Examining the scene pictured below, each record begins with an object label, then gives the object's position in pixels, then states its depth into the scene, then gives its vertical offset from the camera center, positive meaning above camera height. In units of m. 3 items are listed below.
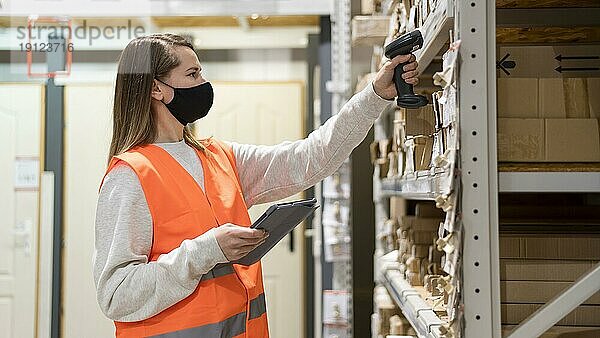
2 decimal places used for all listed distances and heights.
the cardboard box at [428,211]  2.52 -0.11
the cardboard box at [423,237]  2.42 -0.18
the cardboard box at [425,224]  2.45 -0.15
